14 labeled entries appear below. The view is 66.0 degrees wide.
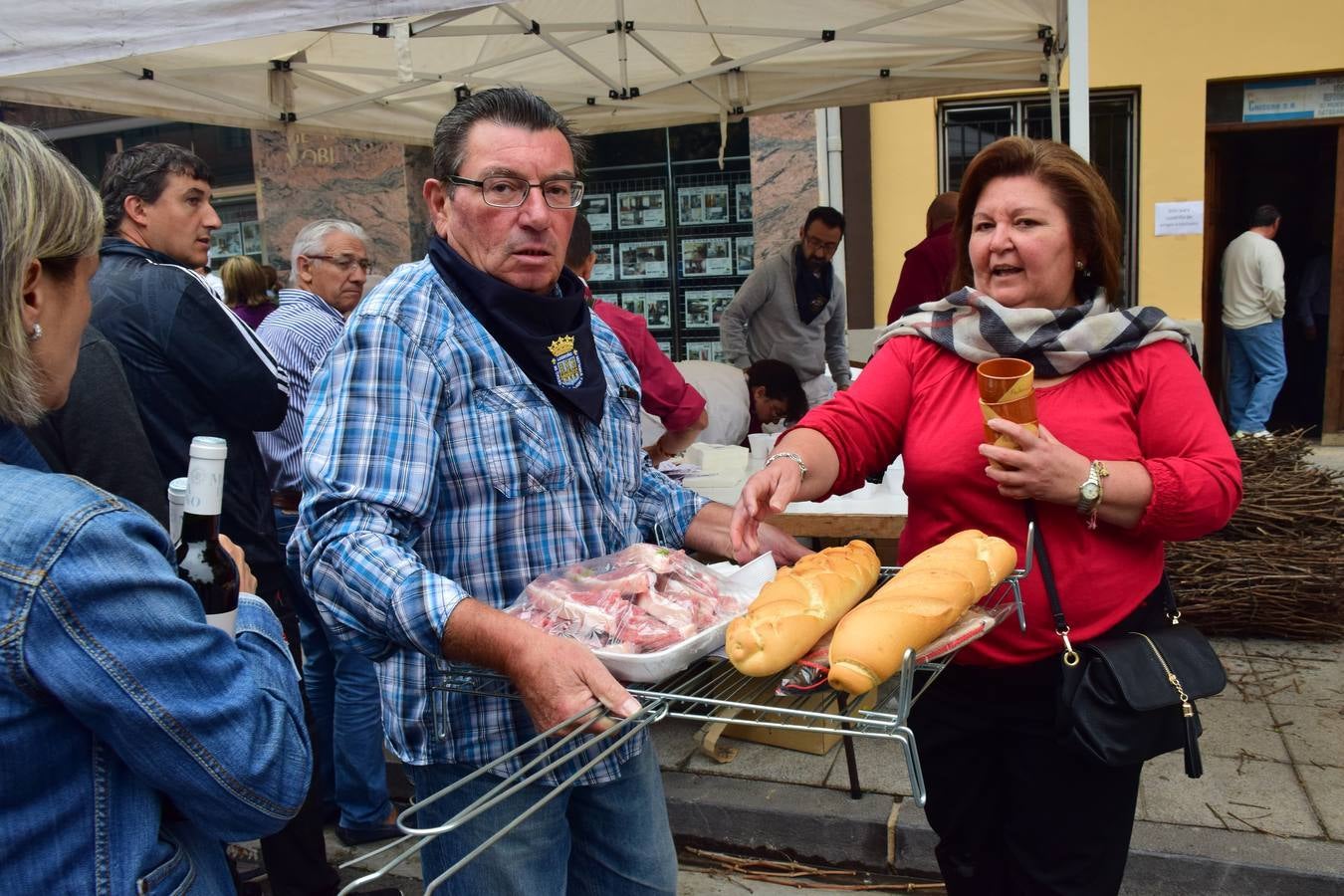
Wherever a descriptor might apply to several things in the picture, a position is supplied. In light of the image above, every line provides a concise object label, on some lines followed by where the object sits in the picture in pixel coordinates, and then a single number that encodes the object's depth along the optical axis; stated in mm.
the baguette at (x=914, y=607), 1422
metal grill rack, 1168
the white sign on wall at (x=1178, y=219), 9141
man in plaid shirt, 1642
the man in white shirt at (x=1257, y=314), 8992
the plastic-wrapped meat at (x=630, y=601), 1570
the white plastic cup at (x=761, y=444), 4781
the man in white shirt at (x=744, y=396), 5340
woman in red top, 2023
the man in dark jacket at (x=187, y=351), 2982
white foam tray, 1462
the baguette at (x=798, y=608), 1480
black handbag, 1957
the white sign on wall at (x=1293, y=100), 8898
